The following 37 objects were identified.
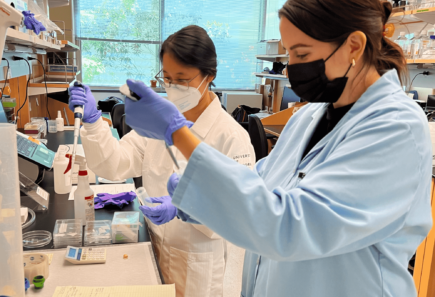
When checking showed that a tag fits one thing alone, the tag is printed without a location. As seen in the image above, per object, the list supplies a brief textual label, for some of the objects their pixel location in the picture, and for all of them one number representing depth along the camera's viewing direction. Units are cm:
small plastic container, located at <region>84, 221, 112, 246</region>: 126
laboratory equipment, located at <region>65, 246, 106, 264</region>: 114
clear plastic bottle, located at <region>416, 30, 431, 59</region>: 280
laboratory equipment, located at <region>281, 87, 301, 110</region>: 514
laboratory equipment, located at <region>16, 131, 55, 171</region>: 183
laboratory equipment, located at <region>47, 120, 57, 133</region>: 341
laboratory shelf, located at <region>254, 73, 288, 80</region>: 525
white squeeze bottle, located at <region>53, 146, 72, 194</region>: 173
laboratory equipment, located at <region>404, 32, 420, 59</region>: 294
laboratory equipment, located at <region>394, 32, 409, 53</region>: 302
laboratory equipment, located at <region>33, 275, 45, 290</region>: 100
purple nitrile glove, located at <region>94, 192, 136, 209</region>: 158
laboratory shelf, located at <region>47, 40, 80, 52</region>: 334
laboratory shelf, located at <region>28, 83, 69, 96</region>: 339
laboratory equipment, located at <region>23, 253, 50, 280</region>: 103
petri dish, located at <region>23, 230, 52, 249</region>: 124
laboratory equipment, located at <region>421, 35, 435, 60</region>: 274
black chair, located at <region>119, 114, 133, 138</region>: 351
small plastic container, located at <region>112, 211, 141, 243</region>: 128
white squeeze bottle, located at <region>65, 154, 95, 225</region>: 134
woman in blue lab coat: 64
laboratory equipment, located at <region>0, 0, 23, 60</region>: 77
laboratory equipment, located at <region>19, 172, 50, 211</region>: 153
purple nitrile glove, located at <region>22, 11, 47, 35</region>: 176
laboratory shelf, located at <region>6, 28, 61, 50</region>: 141
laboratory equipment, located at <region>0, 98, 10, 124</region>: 178
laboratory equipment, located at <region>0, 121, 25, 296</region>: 77
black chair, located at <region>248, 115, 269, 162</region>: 375
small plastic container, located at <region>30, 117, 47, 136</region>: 320
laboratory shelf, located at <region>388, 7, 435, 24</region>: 268
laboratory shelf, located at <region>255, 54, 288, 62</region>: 573
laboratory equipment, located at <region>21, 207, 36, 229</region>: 137
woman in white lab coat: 143
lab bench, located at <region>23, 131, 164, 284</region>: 137
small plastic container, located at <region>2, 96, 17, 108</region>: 262
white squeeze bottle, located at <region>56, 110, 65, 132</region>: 345
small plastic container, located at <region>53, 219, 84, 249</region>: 124
